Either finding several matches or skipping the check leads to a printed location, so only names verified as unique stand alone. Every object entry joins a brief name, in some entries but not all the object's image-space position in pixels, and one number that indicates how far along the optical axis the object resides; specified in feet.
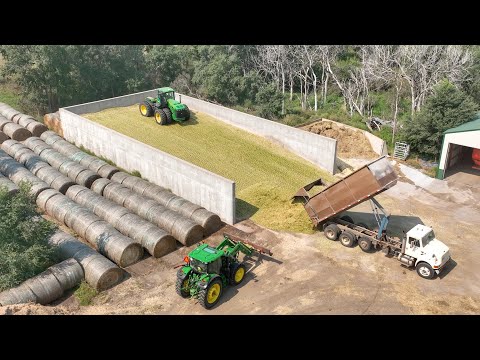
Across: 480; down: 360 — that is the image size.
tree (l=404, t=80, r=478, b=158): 91.30
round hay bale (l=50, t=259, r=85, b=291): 51.08
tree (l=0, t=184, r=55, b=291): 49.44
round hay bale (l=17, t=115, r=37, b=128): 100.69
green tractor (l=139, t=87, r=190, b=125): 99.86
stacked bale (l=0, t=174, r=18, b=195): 66.85
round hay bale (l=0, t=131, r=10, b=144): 95.25
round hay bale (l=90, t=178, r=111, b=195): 73.20
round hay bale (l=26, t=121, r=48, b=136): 98.12
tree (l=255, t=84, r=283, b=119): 120.06
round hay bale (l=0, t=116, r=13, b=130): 100.68
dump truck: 56.49
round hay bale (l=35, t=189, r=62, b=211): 68.18
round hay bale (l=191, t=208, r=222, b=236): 64.75
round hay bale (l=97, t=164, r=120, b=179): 78.02
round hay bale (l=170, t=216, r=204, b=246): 61.77
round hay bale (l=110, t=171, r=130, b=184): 75.90
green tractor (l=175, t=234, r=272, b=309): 49.19
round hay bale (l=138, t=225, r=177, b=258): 58.95
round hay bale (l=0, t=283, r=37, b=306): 47.11
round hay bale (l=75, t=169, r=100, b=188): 75.95
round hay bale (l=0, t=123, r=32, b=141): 96.58
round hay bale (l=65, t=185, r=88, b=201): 70.59
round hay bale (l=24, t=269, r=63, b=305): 48.78
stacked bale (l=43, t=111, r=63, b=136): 103.24
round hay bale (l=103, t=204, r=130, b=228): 63.62
